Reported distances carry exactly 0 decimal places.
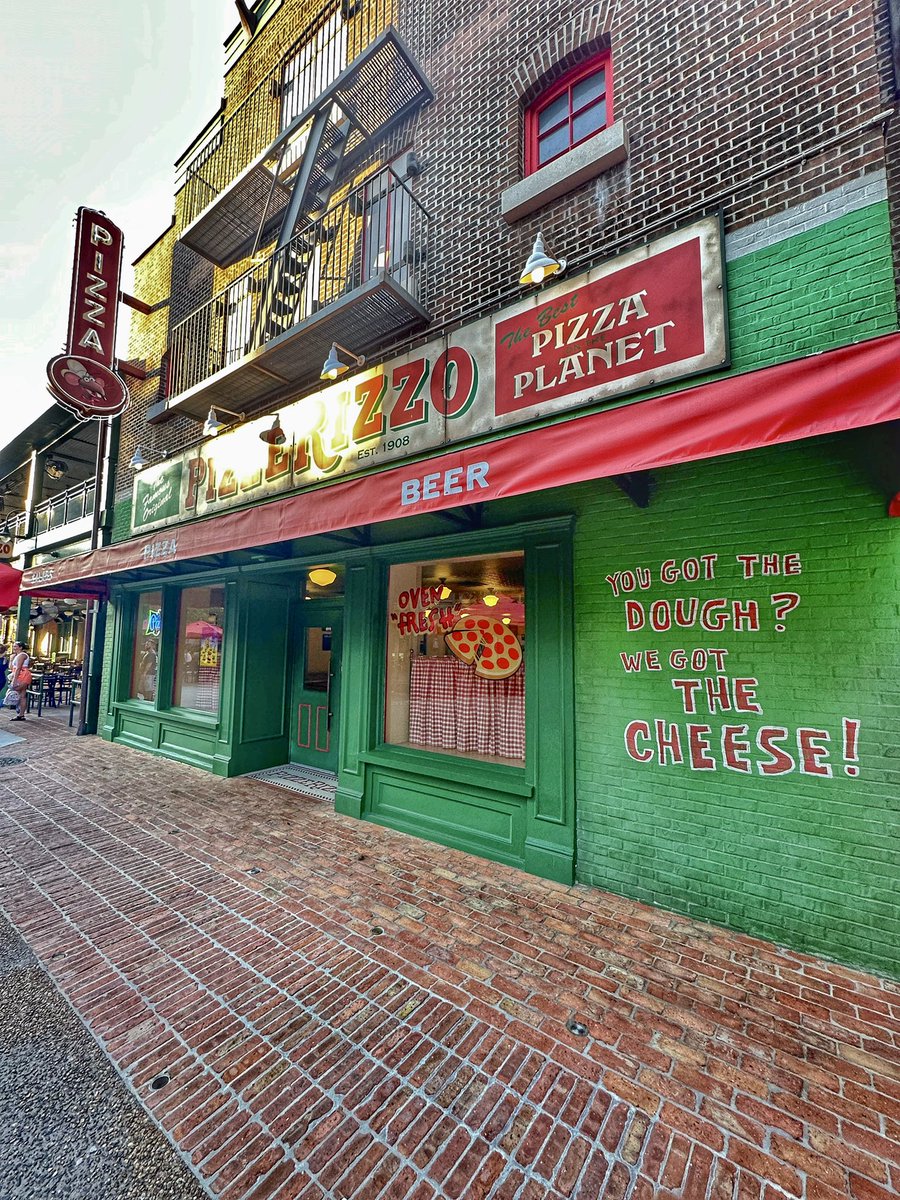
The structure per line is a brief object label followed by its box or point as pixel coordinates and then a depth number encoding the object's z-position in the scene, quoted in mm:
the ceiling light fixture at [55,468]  17109
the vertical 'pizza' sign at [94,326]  8797
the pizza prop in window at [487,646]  5148
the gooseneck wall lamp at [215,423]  7469
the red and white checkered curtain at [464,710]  5047
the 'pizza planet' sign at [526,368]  3877
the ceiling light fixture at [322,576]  6848
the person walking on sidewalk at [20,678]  12617
